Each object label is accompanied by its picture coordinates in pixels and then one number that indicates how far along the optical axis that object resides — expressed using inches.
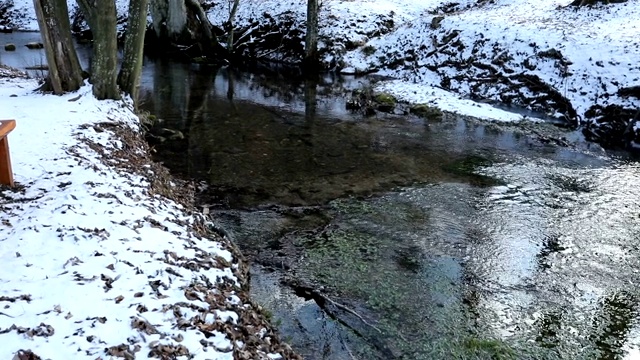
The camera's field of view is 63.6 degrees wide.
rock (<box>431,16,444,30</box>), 900.6
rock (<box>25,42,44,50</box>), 985.5
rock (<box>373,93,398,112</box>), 677.9
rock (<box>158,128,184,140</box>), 510.9
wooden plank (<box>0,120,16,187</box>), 248.5
